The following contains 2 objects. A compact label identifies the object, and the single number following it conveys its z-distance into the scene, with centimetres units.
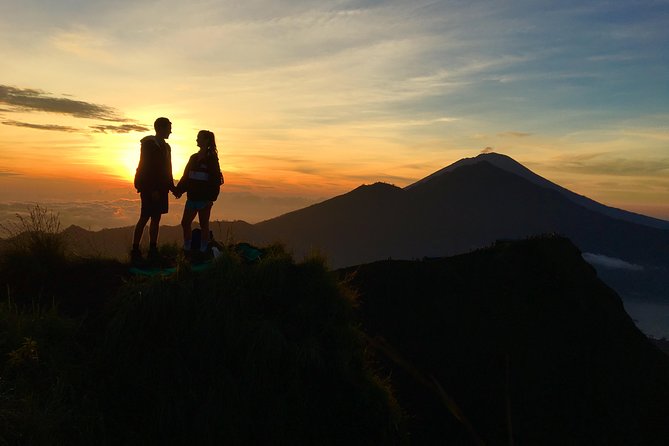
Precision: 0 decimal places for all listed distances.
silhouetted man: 821
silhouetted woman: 851
